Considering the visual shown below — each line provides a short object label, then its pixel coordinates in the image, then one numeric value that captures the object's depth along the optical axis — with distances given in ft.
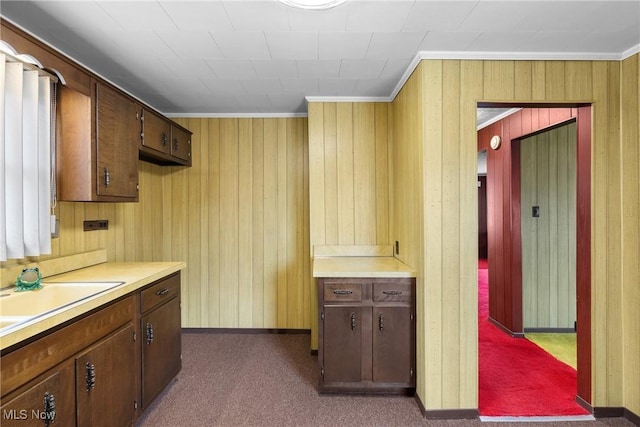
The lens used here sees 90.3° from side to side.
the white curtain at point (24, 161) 5.53
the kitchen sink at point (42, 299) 4.35
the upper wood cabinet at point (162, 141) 8.66
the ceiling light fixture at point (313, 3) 5.04
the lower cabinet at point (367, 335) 7.63
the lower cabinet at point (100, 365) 4.07
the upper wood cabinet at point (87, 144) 6.59
